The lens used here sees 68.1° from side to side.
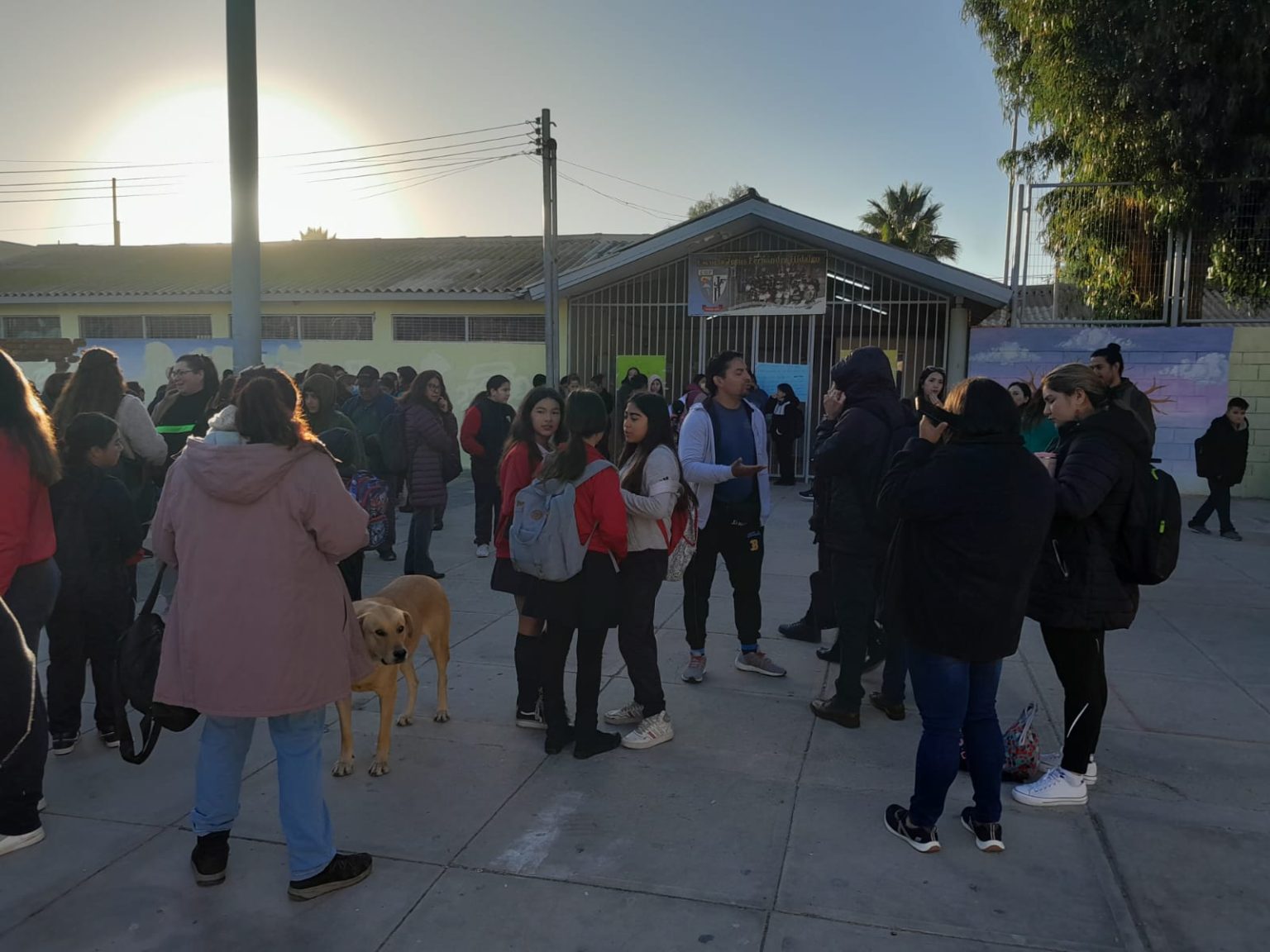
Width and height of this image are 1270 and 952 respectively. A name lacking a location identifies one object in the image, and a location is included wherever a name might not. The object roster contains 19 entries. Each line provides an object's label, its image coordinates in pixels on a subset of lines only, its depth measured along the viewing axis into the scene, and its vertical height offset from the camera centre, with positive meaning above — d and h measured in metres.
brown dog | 3.79 -1.09
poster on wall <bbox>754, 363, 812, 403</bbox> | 14.90 +0.12
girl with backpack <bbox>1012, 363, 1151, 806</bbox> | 3.44 -0.62
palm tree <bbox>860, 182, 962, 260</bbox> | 38.12 +6.82
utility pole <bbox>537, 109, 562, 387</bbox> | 14.68 +1.67
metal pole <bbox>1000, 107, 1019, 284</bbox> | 13.19 +2.35
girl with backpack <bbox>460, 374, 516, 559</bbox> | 8.33 -0.50
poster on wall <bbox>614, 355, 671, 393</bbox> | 15.67 +0.30
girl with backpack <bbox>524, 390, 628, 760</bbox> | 3.95 -0.87
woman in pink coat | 2.87 -0.62
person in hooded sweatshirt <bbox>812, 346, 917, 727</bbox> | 4.49 -0.59
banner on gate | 14.77 +1.62
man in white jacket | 4.95 -0.58
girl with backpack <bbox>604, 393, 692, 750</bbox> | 4.23 -0.71
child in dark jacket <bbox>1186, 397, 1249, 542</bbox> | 10.09 -0.83
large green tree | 11.79 +3.40
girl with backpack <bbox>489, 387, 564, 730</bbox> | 4.35 -0.47
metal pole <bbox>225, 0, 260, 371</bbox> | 6.82 +1.52
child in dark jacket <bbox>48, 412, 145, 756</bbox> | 3.96 -0.78
